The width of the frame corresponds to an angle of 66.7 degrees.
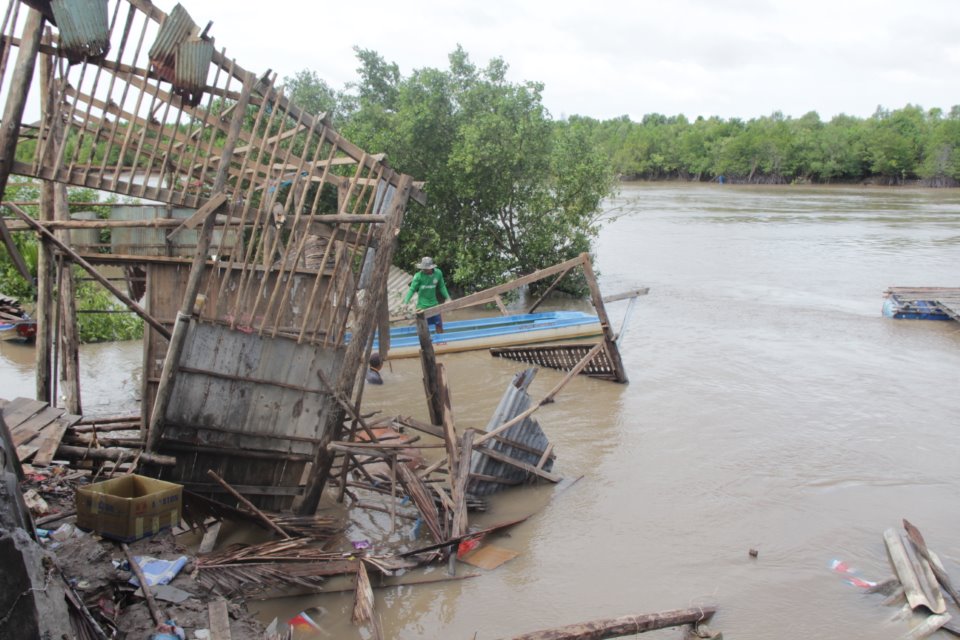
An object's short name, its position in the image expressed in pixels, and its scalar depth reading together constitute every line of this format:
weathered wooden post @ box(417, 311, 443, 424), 8.09
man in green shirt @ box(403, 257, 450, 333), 10.80
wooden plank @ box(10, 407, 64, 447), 5.00
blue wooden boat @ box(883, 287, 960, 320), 15.90
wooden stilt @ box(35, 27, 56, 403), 6.00
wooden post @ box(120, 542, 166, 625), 3.95
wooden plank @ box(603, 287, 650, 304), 10.48
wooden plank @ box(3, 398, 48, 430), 5.20
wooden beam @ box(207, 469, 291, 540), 5.32
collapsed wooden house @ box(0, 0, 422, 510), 4.76
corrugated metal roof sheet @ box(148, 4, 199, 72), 4.75
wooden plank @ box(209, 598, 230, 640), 4.03
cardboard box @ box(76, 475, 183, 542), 4.61
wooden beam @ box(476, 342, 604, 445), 6.64
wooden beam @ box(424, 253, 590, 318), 8.36
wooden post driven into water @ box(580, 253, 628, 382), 9.72
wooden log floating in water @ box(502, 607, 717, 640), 4.52
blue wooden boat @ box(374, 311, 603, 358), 12.68
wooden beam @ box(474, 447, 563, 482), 6.90
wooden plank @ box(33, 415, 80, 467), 4.84
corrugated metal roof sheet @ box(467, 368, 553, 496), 6.99
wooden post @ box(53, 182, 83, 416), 6.54
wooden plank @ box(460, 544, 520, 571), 6.04
